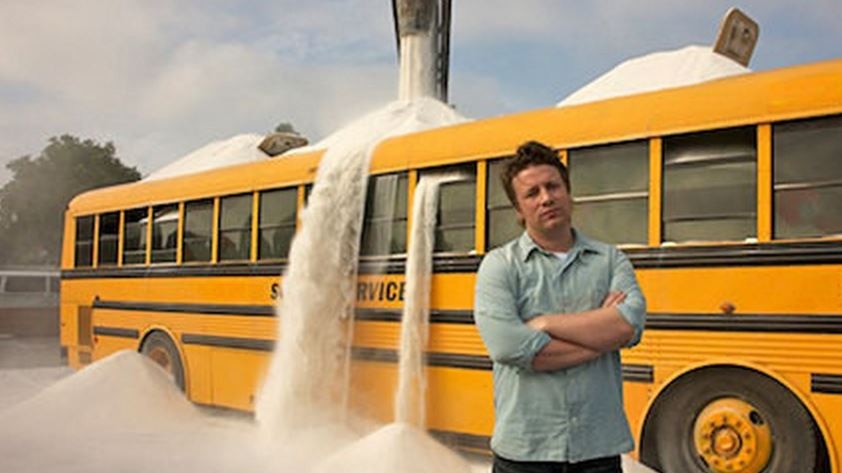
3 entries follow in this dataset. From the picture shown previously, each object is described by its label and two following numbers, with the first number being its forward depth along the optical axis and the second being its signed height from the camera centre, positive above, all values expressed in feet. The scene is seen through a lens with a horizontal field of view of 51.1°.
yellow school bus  14.16 +0.85
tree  128.06 +14.16
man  7.23 -0.29
